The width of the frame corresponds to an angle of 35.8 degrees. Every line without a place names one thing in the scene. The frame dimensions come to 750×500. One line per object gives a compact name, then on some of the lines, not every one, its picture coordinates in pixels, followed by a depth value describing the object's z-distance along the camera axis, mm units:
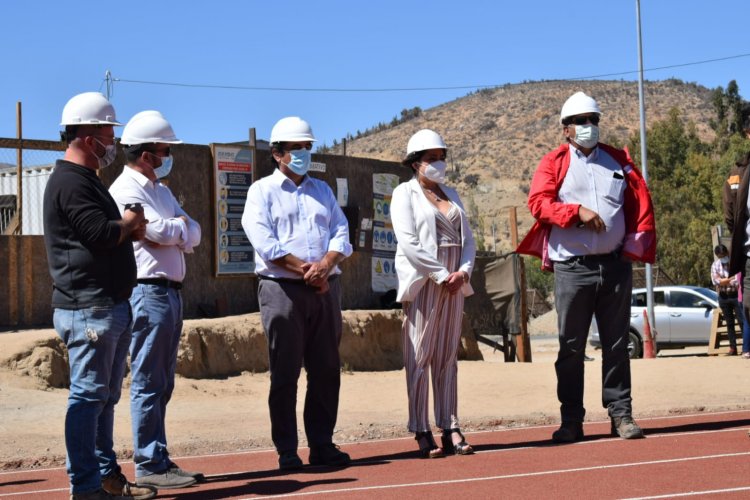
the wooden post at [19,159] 14987
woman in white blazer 8516
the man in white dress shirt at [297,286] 8094
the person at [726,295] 21359
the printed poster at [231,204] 16438
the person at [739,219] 8844
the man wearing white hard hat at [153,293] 7336
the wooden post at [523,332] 19672
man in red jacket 8961
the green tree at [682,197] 44562
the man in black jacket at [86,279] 6328
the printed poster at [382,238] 19391
